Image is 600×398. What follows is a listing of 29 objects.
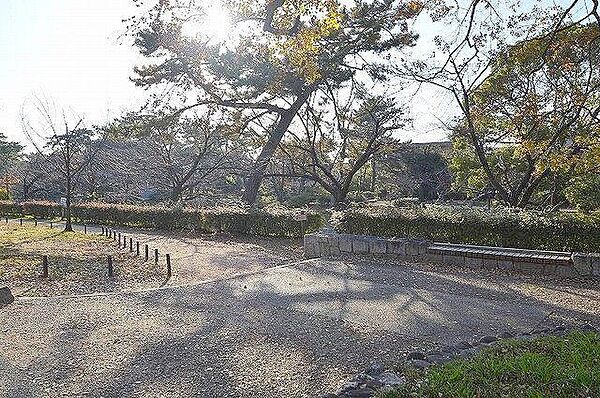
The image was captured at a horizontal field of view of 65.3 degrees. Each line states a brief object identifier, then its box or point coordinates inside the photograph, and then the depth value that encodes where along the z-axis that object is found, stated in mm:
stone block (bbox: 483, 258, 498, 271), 7797
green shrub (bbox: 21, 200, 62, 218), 25281
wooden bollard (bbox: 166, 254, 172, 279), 8571
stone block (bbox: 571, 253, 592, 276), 7008
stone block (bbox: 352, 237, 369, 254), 9455
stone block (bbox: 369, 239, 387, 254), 9195
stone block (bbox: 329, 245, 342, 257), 9798
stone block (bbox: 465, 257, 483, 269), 7953
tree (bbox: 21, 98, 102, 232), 18172
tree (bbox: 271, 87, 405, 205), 17047
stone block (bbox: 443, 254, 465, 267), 8156
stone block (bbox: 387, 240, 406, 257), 8969
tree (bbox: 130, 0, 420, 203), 12859
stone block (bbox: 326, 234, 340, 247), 9836
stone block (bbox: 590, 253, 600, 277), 6953
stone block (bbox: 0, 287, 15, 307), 5943
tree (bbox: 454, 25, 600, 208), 8297
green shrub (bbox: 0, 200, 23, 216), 26434
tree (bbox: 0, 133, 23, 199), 33781
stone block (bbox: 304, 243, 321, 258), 10133
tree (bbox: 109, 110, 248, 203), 21750
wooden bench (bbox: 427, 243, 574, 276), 7244
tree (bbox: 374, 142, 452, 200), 26188
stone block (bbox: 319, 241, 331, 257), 9989
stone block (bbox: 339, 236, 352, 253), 9672
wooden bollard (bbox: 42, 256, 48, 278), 8055
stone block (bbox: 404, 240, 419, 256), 8805
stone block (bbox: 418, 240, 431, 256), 8683
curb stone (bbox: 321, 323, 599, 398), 3086
